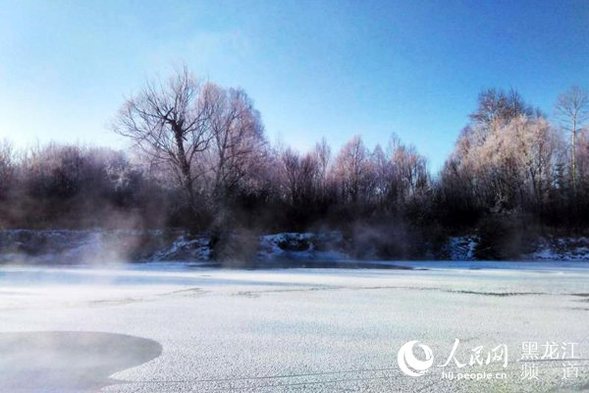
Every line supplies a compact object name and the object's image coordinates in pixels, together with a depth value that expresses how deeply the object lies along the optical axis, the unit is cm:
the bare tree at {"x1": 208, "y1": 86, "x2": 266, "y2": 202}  3406
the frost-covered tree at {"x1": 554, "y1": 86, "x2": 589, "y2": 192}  3372
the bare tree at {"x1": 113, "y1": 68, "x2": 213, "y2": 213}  3266
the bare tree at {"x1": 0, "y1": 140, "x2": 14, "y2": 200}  3525
